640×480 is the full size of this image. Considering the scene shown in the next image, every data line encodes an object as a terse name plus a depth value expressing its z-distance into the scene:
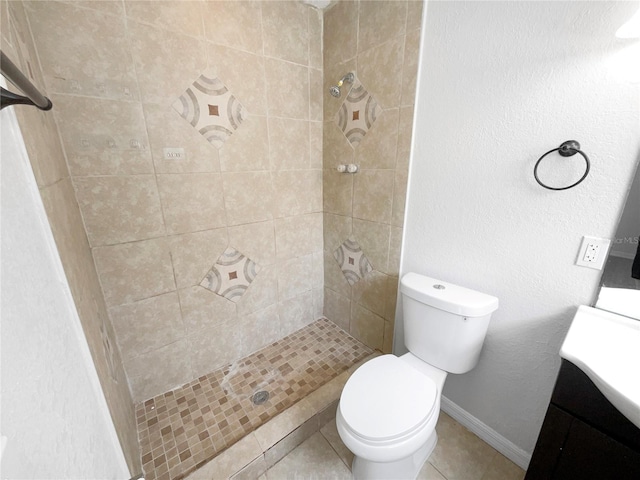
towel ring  0.84
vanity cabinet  0.68
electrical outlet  0.87
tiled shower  1.01
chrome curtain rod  0.37
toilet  0.91
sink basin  0.62
